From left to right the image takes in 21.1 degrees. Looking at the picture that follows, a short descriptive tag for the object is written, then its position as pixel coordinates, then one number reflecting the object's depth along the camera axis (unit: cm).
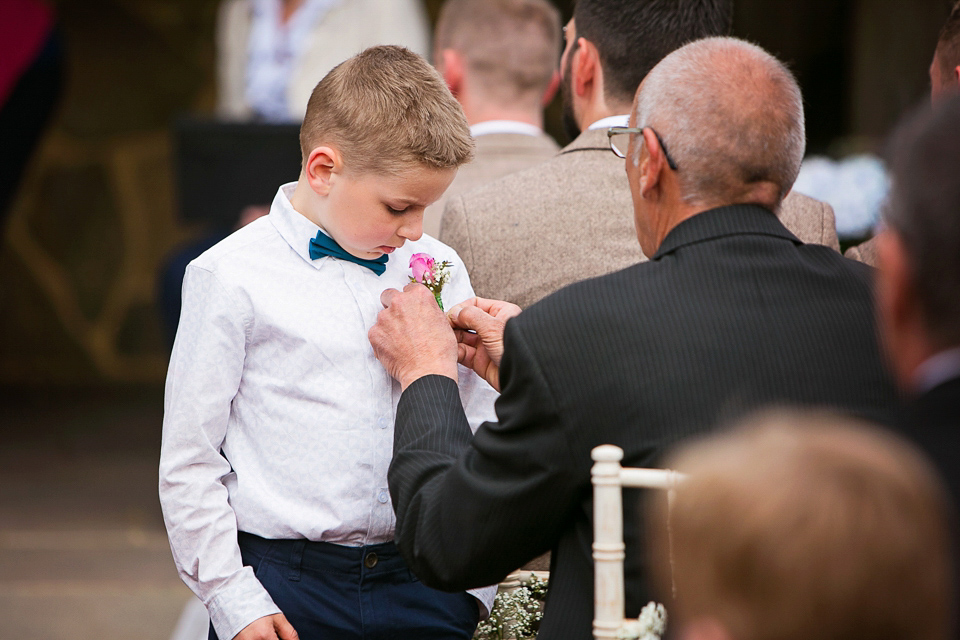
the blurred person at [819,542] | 225
